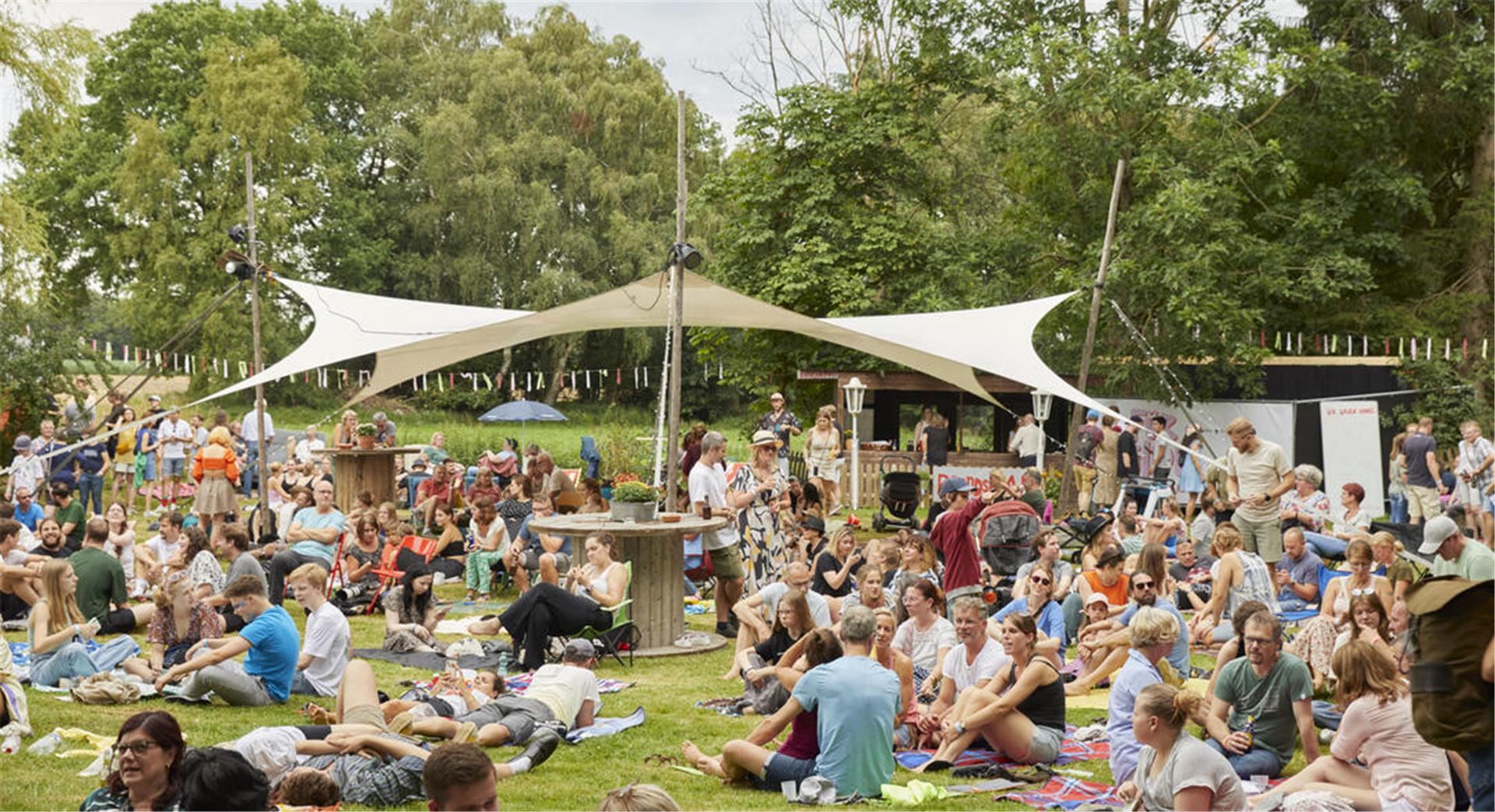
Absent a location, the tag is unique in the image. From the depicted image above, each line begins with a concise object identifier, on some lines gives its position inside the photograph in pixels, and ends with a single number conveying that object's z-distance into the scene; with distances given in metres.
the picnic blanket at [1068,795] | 6.12
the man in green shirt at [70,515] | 12.17
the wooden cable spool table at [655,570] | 9.85
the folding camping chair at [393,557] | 11.44
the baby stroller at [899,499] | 16.22
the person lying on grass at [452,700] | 7.26
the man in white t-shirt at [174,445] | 17.16
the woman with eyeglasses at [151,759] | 4.47
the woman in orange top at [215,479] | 14.59
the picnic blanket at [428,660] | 9.40
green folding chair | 9.34
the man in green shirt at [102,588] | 9.59
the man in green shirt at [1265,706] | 6.36
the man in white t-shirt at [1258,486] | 10.86
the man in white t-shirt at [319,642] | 7.85
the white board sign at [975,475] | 15.75
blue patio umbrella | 21.58
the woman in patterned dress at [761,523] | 11.28
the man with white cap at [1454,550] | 8.09
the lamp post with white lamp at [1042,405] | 19.91
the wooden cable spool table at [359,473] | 16.86
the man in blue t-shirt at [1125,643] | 8.05
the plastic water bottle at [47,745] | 6.78
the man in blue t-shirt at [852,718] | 6.06
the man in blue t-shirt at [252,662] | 7.89
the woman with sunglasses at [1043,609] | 8.40
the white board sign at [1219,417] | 19.12
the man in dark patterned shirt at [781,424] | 16.11
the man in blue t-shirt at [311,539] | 10.70
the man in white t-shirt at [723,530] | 10.60
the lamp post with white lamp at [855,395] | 19.78
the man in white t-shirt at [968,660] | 6.75
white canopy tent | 11.32
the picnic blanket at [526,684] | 8.62
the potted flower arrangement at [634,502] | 10.04
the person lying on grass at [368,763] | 6.06
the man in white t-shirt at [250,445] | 18.53
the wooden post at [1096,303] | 15.56
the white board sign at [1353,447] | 18.05
